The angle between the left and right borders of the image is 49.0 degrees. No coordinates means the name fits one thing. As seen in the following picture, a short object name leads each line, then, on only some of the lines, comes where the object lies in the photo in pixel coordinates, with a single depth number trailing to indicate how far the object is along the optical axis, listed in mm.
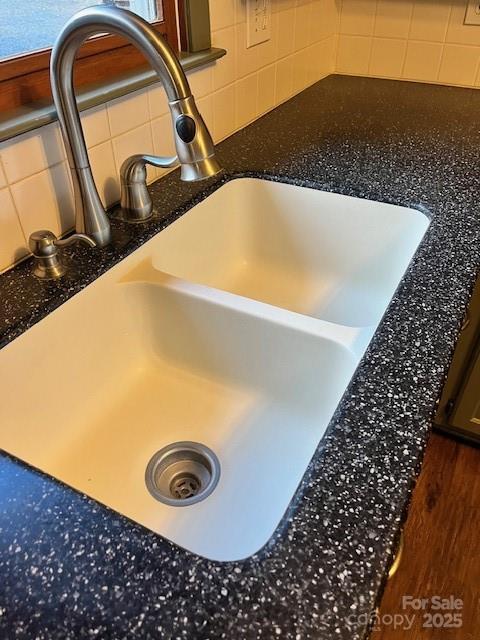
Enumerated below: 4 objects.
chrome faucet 587
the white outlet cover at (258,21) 1135
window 728
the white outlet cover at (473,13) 1357
